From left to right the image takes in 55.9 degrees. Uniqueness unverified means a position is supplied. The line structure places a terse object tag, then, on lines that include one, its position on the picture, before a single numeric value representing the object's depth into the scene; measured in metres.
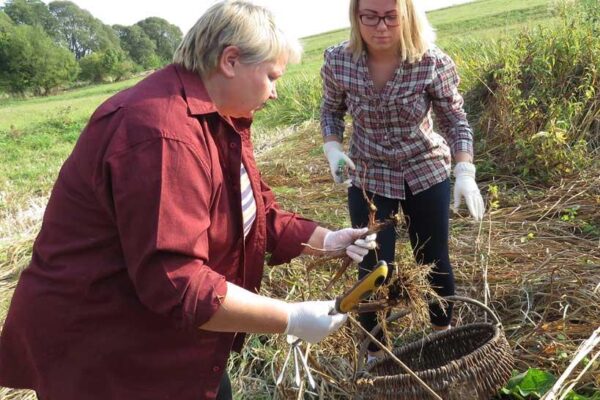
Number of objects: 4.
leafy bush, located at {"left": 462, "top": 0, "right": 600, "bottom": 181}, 3.64
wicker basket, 1.47
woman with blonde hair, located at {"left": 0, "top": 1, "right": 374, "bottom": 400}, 0.99
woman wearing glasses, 1.88
